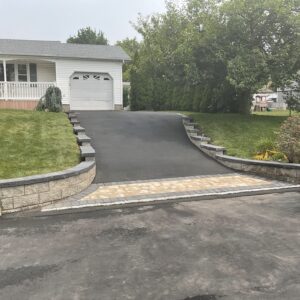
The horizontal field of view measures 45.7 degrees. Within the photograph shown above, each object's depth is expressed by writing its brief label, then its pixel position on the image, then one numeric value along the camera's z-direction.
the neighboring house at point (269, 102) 42.55
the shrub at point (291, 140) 9.68
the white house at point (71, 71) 22.08
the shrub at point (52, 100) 16.69
